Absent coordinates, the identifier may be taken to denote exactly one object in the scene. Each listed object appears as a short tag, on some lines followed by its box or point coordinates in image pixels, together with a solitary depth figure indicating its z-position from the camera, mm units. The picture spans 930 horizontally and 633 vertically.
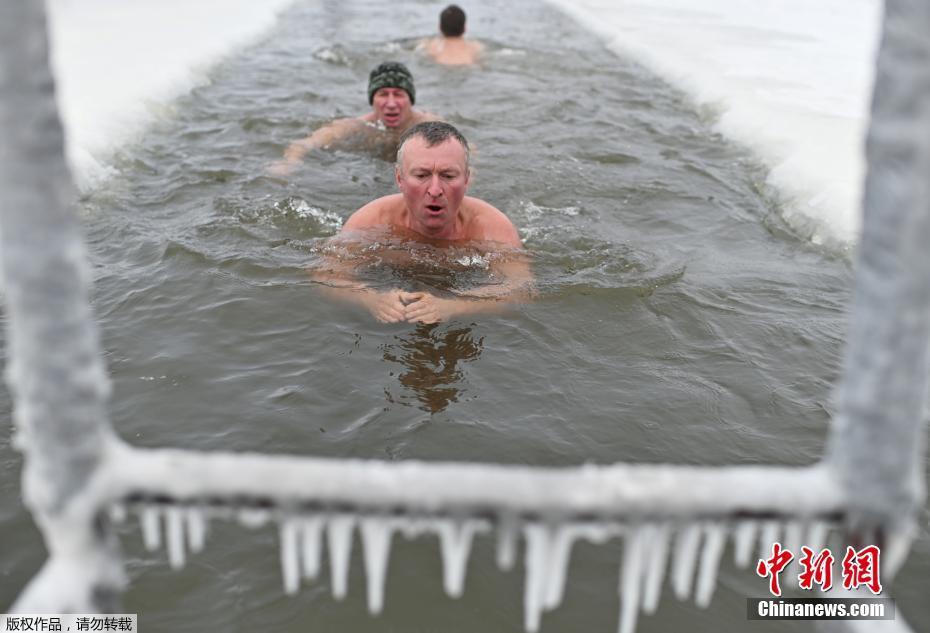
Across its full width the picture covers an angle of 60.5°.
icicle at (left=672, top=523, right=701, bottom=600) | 1035
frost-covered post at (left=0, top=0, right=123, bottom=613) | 850
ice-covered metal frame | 882
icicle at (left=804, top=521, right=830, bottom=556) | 1040
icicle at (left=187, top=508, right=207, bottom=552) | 1045
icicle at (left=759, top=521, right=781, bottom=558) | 1023
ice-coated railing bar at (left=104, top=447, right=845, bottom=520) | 991
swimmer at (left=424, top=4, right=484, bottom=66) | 9938
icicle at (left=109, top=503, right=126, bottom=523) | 1046
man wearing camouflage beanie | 6578
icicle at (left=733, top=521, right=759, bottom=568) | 1016
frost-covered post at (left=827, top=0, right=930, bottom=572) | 831
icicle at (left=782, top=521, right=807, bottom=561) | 1028
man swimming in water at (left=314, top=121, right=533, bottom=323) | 3816
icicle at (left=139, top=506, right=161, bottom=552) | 1059
